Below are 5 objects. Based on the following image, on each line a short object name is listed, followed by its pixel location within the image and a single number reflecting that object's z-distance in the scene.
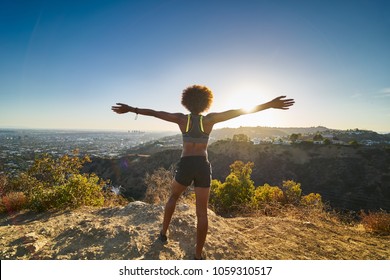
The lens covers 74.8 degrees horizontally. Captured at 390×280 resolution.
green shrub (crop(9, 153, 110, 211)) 5.98
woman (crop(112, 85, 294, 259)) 3.10
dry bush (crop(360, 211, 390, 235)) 5.87
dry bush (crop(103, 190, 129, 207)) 7.36
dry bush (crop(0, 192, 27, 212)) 6.14
